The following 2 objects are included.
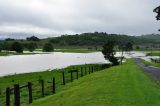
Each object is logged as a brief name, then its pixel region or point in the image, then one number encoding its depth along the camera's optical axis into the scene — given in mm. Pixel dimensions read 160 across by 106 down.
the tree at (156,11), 31459
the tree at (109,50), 44109
